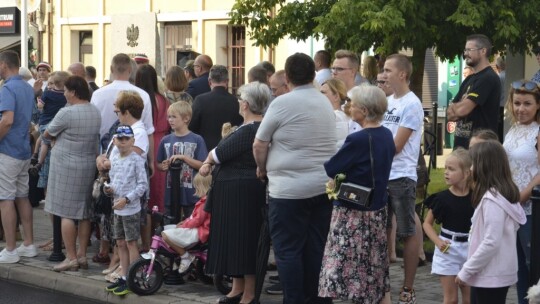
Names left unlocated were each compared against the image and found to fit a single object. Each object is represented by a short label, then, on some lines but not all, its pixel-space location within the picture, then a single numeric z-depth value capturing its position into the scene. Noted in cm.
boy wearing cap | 1324
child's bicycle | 1281
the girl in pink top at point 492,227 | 909
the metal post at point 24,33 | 2866
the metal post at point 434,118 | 2768
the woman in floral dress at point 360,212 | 1064
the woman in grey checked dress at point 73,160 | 1427
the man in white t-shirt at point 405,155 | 1218
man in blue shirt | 1514
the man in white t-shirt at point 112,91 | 1488
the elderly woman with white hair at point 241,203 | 1201
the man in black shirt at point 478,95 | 1241
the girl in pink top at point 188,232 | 1281
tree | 1839
